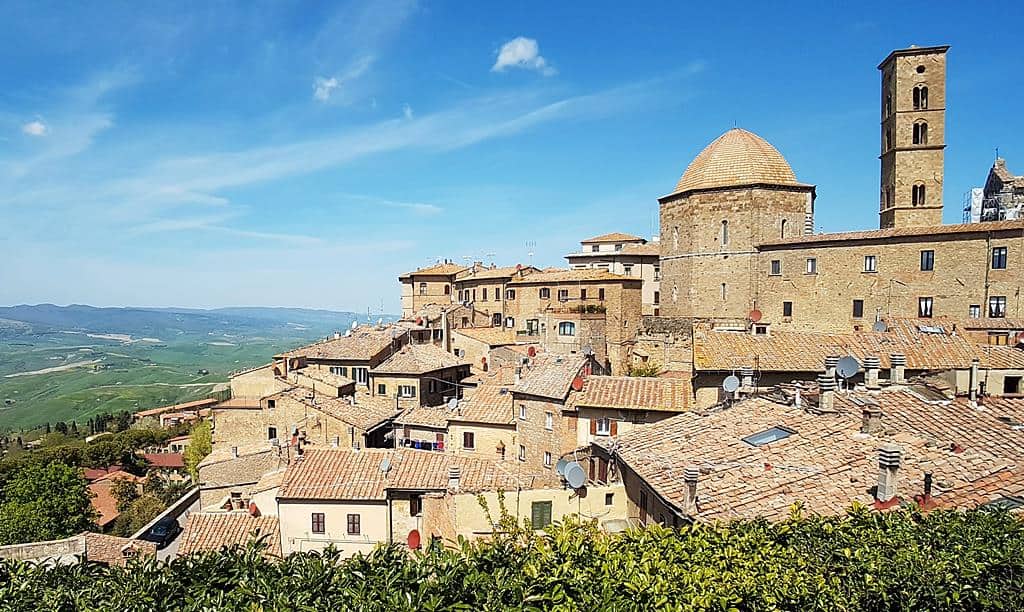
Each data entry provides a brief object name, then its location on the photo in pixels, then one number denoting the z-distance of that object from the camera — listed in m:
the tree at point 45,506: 35.56
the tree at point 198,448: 48.91
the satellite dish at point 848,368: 17.11
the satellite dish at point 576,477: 13.80
